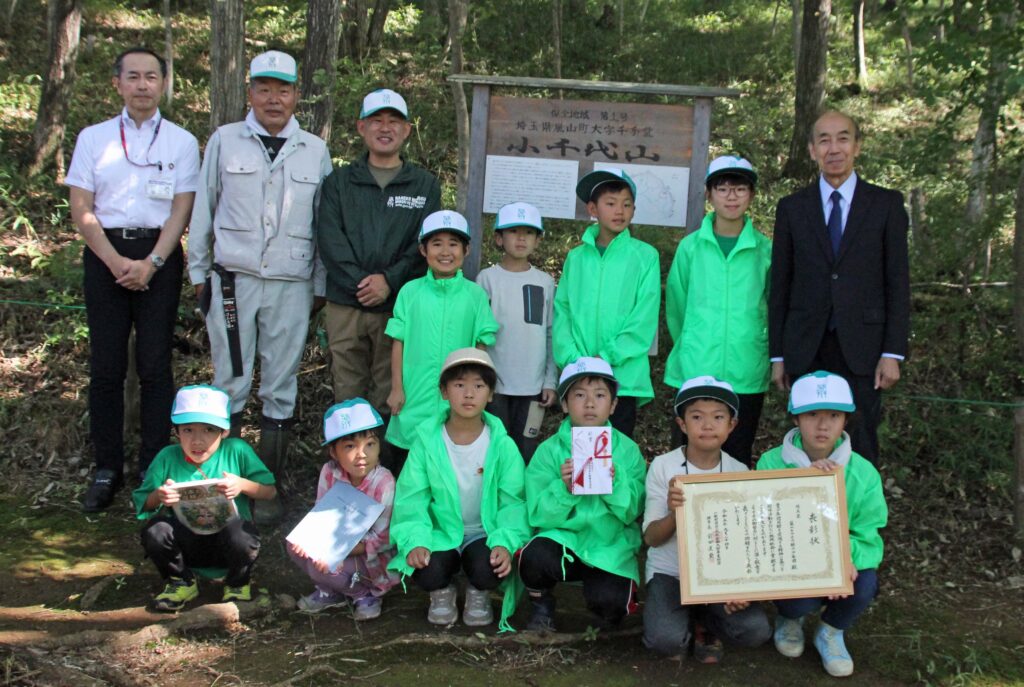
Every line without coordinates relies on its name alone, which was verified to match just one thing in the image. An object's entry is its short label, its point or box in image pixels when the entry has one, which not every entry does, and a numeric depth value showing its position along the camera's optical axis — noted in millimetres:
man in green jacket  5285
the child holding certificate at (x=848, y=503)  4172
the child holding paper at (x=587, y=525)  4355
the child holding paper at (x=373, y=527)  4586
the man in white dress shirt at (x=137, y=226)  5453
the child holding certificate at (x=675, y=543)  4160
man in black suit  4602
